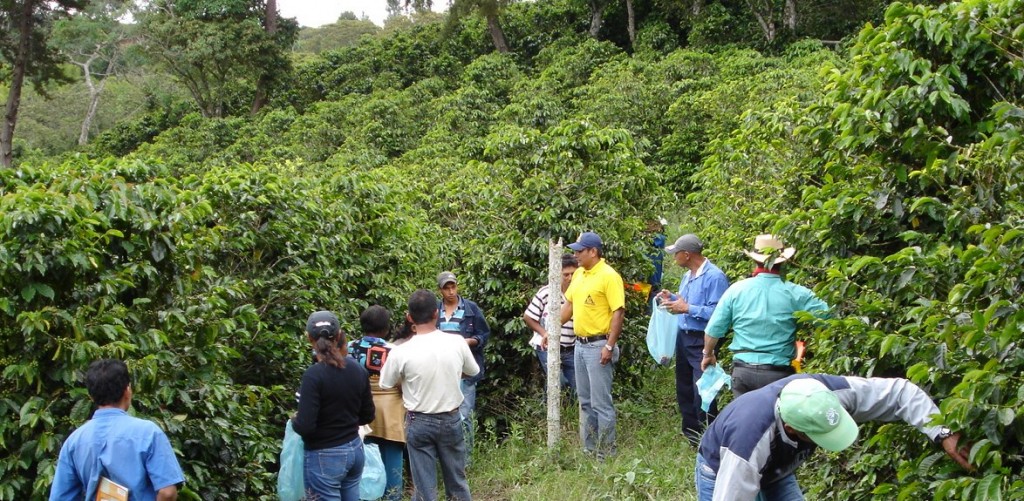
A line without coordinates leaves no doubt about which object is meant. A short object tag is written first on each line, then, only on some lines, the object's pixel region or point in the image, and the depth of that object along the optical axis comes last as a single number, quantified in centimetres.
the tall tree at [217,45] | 2864
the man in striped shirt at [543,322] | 787
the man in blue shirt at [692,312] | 681
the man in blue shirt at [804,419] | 329
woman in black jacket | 495
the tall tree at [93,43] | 3641
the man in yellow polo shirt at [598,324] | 696
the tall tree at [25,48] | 2220
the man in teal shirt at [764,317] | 550
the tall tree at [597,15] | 3045
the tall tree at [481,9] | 2908
